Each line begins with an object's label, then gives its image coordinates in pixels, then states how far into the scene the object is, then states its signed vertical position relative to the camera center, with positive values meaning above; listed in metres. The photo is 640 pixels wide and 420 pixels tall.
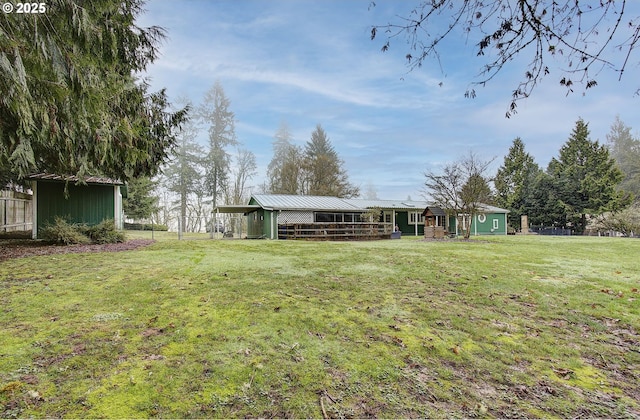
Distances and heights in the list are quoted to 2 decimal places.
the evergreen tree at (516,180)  34.16 +4.09
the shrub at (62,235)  10.44 -0.57
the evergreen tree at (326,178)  32.47 +4.12
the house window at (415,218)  27.36 -0.07
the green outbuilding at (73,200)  12.10 +0.72
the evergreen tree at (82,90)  3.67 +1.96
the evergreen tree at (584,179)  29.70 +3.70
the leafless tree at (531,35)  2.70 +1.72
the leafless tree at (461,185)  19.00 +2.00
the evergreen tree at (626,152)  37.25 +8.88
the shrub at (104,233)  11.30 -0.56
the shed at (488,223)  28.23 -0.53
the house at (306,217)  19.28 +0.04
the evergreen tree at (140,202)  24.66 +1.29
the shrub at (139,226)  27.41 -0.73
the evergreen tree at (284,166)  32.44 +5.60
